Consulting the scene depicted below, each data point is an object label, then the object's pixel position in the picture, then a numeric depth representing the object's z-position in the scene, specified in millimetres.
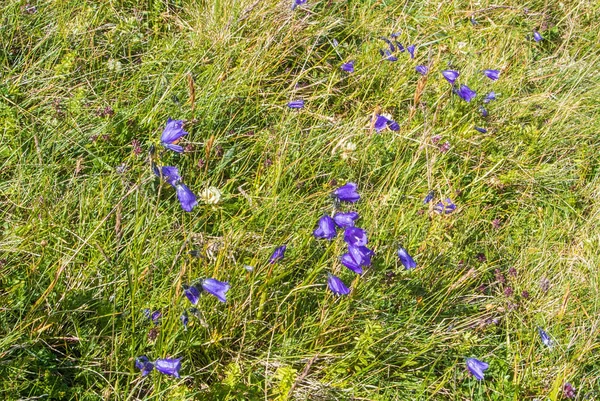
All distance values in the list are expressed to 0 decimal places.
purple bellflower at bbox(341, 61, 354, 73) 3070
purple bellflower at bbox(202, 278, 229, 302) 1736
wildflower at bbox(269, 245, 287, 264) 2006
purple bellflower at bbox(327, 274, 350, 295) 1930
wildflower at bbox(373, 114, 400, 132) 2602
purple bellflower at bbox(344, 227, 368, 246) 1878
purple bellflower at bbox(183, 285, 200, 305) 1666
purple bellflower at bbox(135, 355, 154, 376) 1740
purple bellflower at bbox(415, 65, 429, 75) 2957
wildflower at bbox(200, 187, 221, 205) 2084
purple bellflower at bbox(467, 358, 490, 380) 2051
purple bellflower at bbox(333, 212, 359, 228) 1851
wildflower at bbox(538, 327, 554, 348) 2244
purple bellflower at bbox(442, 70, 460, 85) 3000
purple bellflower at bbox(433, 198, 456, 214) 2404
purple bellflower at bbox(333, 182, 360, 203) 1913
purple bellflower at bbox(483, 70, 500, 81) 3258
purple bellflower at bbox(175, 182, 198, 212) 1801
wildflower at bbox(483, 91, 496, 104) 3176
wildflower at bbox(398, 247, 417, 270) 2057
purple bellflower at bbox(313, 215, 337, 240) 1888
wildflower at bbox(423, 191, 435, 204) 2332
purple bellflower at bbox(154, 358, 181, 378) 1714
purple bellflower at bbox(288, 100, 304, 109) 2742
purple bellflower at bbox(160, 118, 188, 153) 2090
